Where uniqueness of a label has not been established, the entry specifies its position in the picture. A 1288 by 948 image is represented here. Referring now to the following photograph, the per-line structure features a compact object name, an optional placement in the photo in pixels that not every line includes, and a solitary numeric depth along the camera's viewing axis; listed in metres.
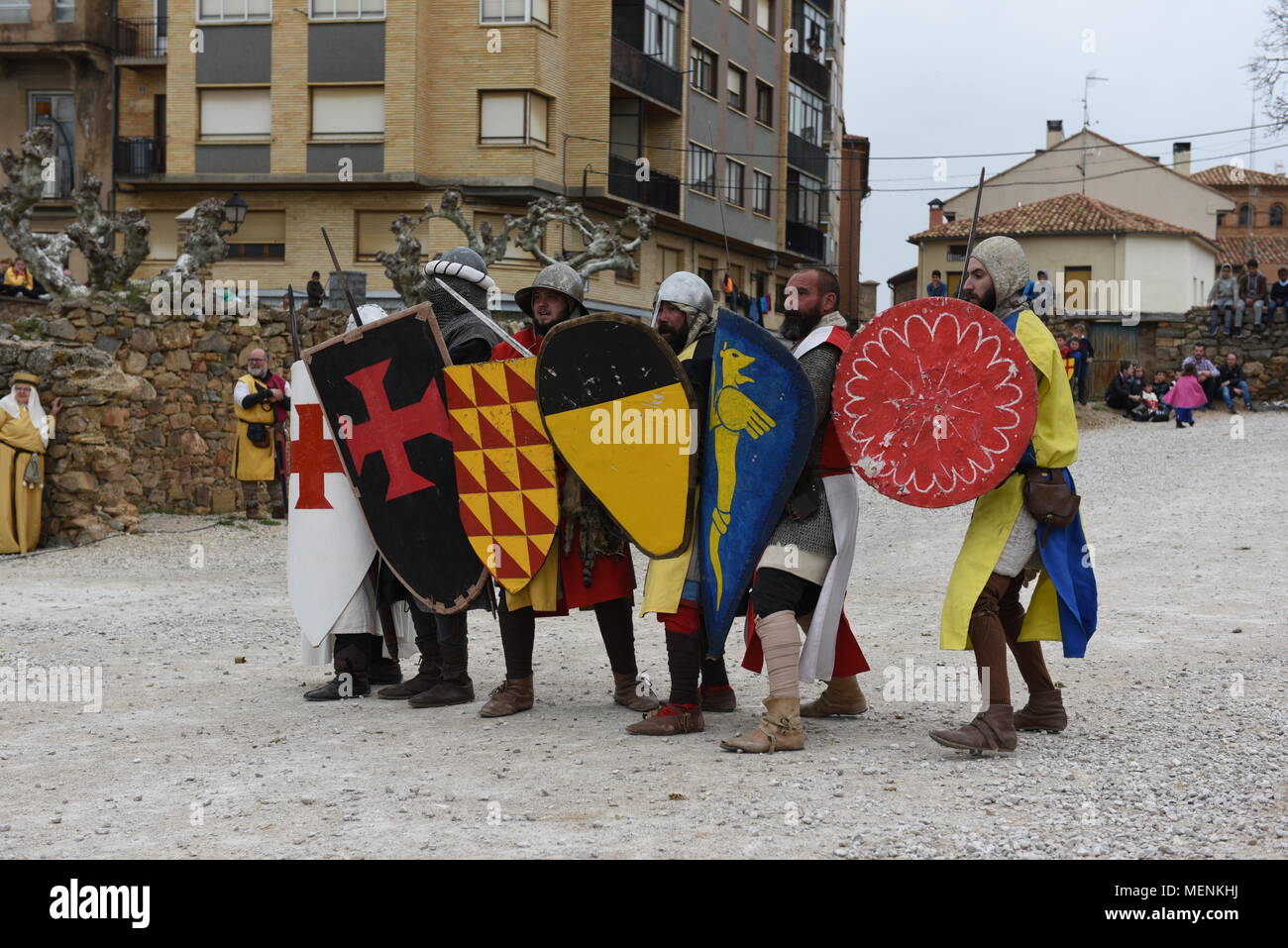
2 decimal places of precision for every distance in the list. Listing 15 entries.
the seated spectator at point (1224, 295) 30.27
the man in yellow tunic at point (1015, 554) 5.05
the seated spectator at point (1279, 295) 29.59
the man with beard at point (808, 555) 5.14
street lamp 20.41
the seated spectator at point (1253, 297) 30.09
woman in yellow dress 12.87
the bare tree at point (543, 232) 21.36
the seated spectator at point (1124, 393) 27.22
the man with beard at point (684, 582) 5.43
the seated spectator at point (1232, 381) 27.98
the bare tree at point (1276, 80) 27.47
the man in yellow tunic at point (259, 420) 14.03
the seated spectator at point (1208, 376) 27.75
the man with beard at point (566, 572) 5.69
